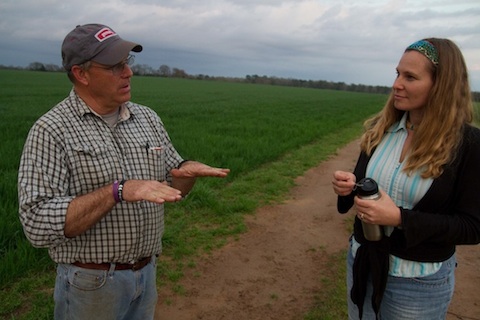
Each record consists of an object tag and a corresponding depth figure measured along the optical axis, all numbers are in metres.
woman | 1.78
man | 1.66
